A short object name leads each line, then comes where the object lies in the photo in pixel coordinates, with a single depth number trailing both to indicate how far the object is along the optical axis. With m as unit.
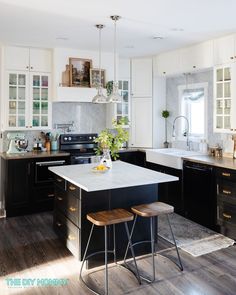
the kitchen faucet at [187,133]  5.54
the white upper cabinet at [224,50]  4.23
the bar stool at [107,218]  2.70
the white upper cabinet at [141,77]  5.80
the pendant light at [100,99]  3.67
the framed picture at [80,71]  5.21
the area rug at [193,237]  3.61
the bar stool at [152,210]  2.91
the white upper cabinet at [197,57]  4.60
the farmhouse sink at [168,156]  4.66
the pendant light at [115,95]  3.59
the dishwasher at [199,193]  4.10
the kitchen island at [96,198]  3.07
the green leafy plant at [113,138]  3.53
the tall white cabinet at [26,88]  4.99
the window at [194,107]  5.22
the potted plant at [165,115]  5.90
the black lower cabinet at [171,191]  4.69
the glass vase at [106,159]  3.67
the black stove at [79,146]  5.25
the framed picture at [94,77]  5.34
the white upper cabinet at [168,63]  5.23
